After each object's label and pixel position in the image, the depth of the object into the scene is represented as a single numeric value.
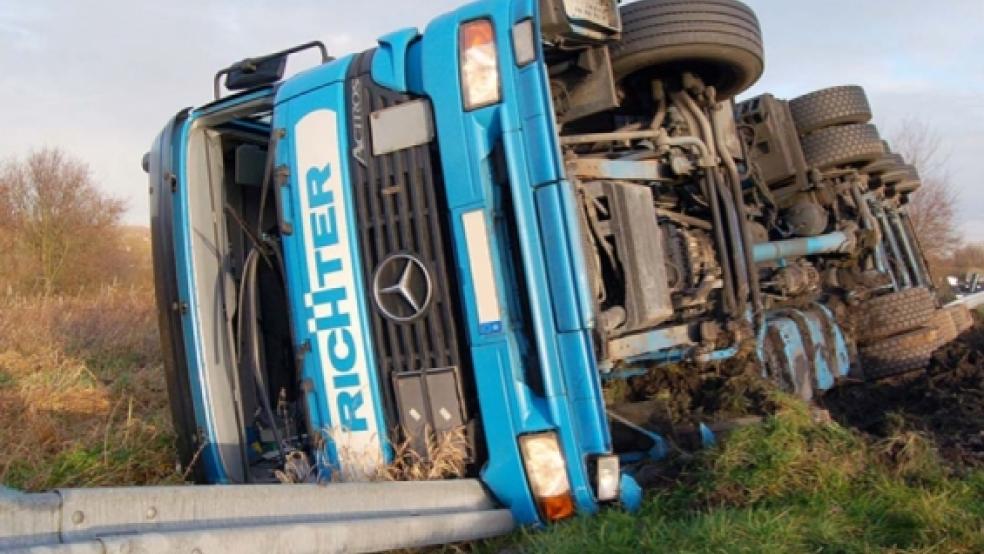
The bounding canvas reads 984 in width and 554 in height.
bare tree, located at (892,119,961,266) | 25.55
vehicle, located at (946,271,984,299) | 10.34
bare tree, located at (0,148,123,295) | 17.25
